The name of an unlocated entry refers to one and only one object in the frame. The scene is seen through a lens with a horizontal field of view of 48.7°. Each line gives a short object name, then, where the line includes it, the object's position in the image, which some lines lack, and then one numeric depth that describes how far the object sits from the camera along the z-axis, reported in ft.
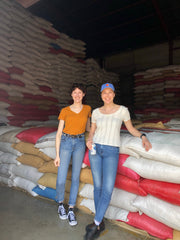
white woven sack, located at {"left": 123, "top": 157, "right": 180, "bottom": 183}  5.79
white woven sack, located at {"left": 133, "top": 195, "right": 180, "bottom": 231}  5.73
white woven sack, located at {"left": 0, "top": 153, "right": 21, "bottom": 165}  10.86
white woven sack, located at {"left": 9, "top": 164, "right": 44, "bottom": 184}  9.69
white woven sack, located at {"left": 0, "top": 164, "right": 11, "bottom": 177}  10.99
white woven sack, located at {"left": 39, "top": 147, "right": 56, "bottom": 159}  8.96
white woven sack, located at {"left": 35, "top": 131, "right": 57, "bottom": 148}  8.94
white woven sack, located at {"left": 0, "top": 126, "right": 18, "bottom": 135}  11.62
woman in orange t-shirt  7.30
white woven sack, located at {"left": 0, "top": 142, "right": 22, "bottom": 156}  10.84
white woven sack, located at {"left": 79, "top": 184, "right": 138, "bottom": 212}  6.74
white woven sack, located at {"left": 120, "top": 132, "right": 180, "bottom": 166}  5.87
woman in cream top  6.20
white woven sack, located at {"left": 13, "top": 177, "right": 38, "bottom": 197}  9.59
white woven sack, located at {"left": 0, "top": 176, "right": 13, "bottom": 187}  10.67
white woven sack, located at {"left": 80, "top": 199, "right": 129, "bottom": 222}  6.87
